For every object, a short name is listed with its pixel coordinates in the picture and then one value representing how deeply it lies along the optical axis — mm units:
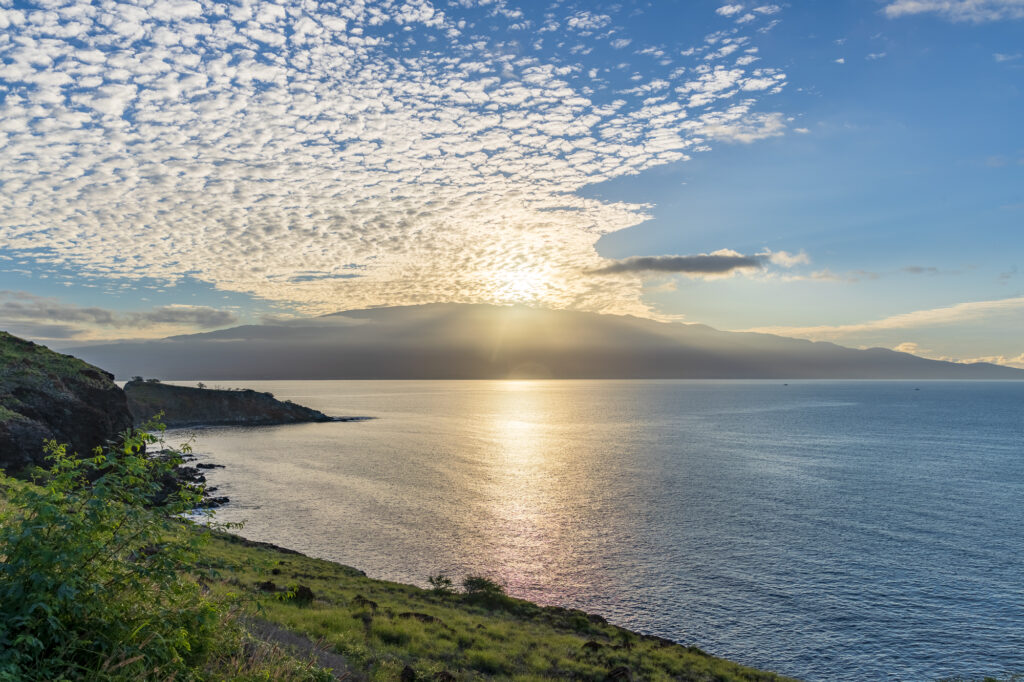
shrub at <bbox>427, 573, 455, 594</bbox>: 41625
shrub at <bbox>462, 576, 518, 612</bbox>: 39188
